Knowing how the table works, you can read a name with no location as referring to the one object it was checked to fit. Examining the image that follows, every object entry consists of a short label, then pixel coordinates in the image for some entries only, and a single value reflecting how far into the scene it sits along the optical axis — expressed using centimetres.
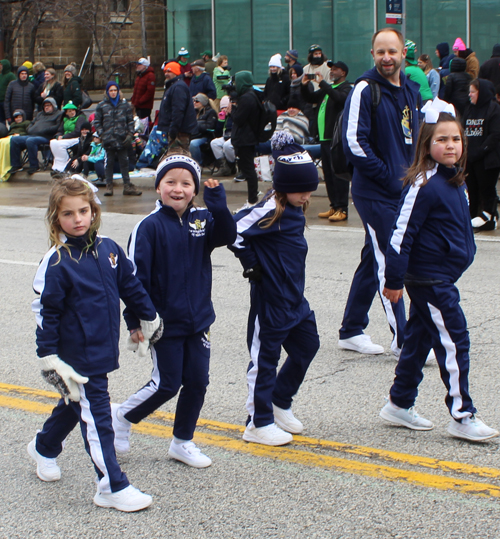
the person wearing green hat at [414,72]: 1259
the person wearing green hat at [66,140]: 1731
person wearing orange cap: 1445
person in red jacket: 1925
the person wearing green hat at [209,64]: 2030
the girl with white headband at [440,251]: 404
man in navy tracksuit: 535
